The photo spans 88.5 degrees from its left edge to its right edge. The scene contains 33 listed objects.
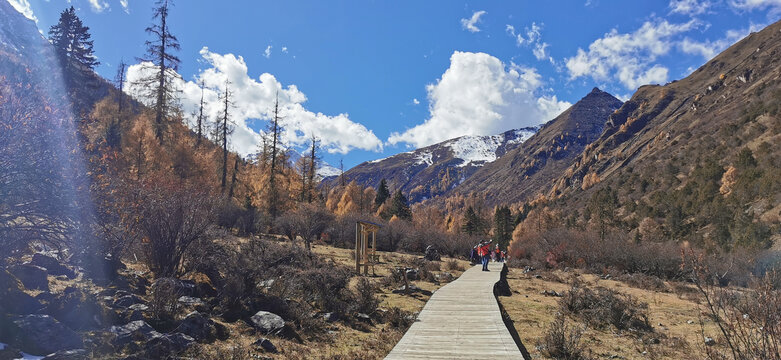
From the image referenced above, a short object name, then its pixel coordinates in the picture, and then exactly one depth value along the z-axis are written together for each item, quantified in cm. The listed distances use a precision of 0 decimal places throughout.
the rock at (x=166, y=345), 588
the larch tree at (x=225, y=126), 3605
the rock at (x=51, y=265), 914
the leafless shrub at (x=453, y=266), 2355
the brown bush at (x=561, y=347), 750
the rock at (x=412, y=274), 1776
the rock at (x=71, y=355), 514
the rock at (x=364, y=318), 977
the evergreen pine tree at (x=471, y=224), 6788
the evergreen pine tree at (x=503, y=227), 6726
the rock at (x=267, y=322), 789
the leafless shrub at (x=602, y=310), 1095
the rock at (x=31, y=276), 785
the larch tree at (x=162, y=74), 2553
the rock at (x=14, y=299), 647
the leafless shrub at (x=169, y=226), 958
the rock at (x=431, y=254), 2796
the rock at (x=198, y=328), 689
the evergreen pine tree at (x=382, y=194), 7281
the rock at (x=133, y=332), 603
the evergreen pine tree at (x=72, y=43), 4322
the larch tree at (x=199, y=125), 3919
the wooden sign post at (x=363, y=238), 1692
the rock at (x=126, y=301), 742
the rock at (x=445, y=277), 1798
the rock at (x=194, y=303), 830
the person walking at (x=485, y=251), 1947
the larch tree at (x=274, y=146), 3762
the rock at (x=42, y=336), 554
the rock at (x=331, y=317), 938
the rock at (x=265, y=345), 690
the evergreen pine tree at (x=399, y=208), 6347
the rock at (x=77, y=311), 656
